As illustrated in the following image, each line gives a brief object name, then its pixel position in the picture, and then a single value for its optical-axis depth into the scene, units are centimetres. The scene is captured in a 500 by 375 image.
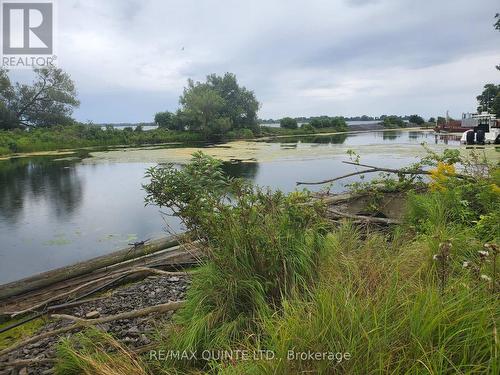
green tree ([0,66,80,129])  3872
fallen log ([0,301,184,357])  293
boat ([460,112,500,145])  2361
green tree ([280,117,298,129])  6092
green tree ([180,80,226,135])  4112
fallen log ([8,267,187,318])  369
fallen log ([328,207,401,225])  444
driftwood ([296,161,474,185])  465
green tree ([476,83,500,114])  4712
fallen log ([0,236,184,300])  406
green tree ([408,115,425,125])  8206
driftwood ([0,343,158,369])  263
